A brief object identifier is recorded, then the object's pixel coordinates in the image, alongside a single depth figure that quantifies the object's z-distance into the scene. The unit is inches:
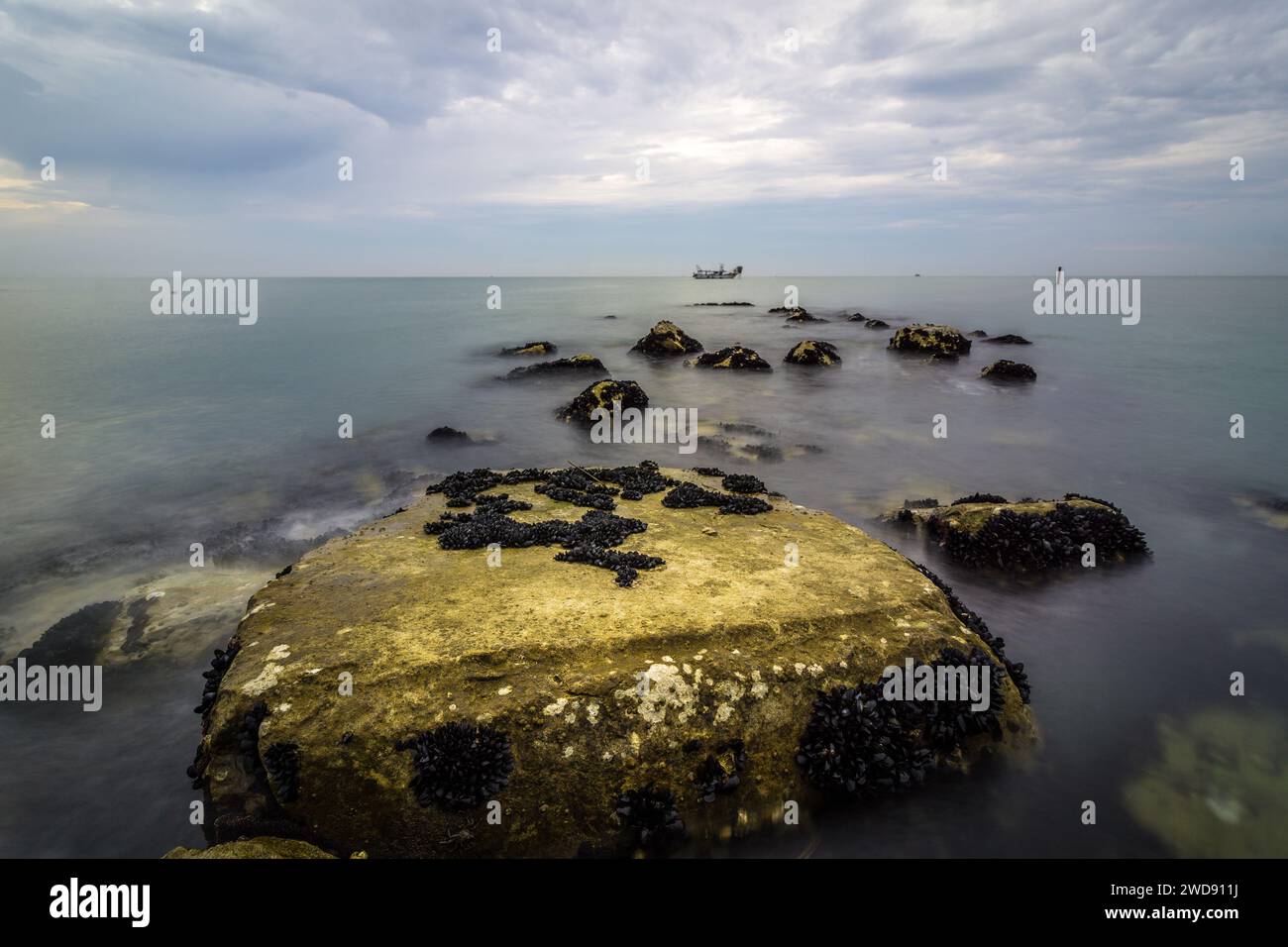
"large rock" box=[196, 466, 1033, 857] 275.7
